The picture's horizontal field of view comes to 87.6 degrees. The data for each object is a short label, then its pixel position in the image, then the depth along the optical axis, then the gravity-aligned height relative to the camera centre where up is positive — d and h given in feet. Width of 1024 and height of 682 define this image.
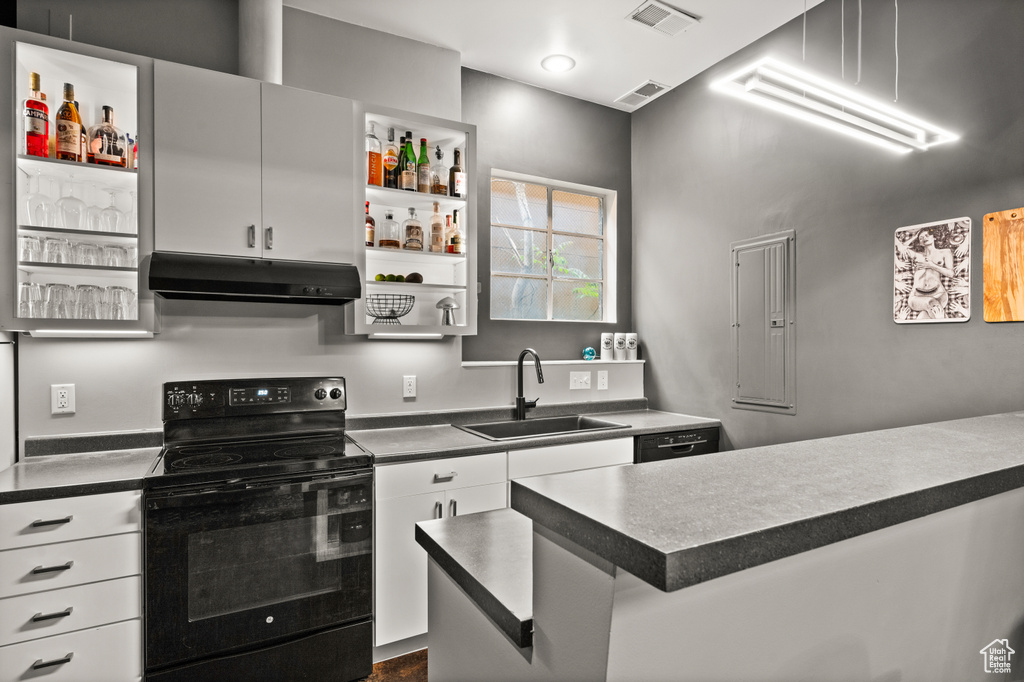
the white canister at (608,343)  12.03 -0.06
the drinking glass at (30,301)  6.53 +0.49
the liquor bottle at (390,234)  9.02 +1.88
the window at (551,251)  11.42 +2.03
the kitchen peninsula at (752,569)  2.20 -1.24
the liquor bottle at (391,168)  9.02 +2.92
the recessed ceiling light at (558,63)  10.38 +5.47
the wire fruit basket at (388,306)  8.86 +0.58
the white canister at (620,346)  12.05 -0.14
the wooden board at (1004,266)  6.36 +0.90
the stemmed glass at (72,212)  6.88 +1.67
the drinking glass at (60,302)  6.64 +0.49
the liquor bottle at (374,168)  8.88 +2.89
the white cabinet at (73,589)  5.52 -2.65
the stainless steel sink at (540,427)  10.00 -1.68
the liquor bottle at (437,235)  9.36 +1.86
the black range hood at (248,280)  6.91 +0.84
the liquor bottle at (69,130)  6.79 +2.70
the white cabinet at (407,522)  7.37 -2.55
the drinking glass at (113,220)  7.06 +1.60
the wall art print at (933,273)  6.90 +0.91
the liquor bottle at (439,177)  9.31 +2.99
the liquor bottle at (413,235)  9.19 +1.82
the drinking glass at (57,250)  6.70 +1.15
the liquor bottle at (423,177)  9.15 +2.81
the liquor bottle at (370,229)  9.04 +1.90
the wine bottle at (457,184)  9.43 +2.79
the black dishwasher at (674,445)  9.45 -1.94
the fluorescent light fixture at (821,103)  5.15 +2.51
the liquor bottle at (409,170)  9.02 +2.92
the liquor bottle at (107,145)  7.06 +2.61
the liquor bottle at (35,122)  6.63 +2.74
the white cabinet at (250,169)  7.24 +2.48
